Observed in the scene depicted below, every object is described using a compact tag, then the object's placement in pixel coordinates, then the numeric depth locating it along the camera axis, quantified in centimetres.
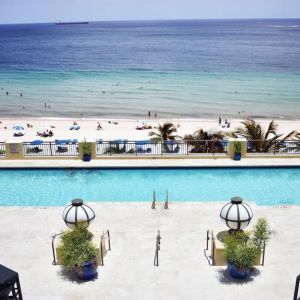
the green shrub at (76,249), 835
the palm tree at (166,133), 2021
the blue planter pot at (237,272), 853
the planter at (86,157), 1709
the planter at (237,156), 1690
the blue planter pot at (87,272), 850
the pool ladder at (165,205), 1227
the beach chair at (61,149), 1788
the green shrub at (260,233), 874
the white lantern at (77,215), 867
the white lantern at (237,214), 855
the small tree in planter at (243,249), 831
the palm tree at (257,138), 1802
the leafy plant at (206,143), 1775
